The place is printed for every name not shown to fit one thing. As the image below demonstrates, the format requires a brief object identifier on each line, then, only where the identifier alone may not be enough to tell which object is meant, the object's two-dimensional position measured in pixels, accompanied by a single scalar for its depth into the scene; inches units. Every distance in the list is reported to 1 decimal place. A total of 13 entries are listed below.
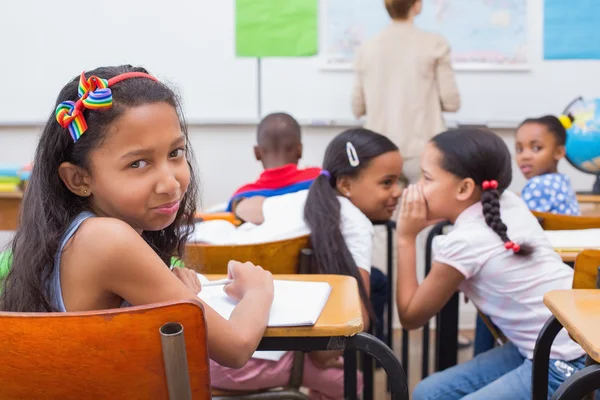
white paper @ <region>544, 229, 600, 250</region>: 70.2
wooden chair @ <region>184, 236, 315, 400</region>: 62.1
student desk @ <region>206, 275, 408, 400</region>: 42.3
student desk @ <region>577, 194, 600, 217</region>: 109.3
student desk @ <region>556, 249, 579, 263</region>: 68.1
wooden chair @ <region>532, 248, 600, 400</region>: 51.0
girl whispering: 61.9
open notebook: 43.5
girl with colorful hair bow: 39.8
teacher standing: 140.9
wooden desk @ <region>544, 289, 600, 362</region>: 38.1
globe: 128.8
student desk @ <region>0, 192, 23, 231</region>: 127.0
